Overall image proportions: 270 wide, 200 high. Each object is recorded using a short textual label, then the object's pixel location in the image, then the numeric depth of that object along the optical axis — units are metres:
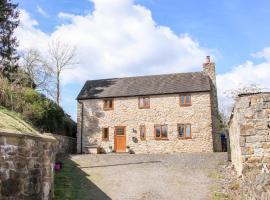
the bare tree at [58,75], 25.77
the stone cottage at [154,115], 18.44
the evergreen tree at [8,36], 20.45
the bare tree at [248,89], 15.78
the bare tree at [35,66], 23.91
